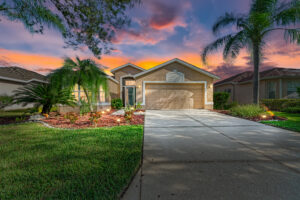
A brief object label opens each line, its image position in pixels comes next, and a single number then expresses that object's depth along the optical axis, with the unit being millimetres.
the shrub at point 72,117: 5155
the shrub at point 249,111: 6430
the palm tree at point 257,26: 6598
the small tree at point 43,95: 5988
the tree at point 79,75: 6590
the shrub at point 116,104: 11602
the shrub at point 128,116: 5276
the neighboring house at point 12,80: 10555
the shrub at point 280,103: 9523
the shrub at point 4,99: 6525
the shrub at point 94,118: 4895
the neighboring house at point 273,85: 11875
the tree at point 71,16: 3637
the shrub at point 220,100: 11312
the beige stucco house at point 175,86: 10531
